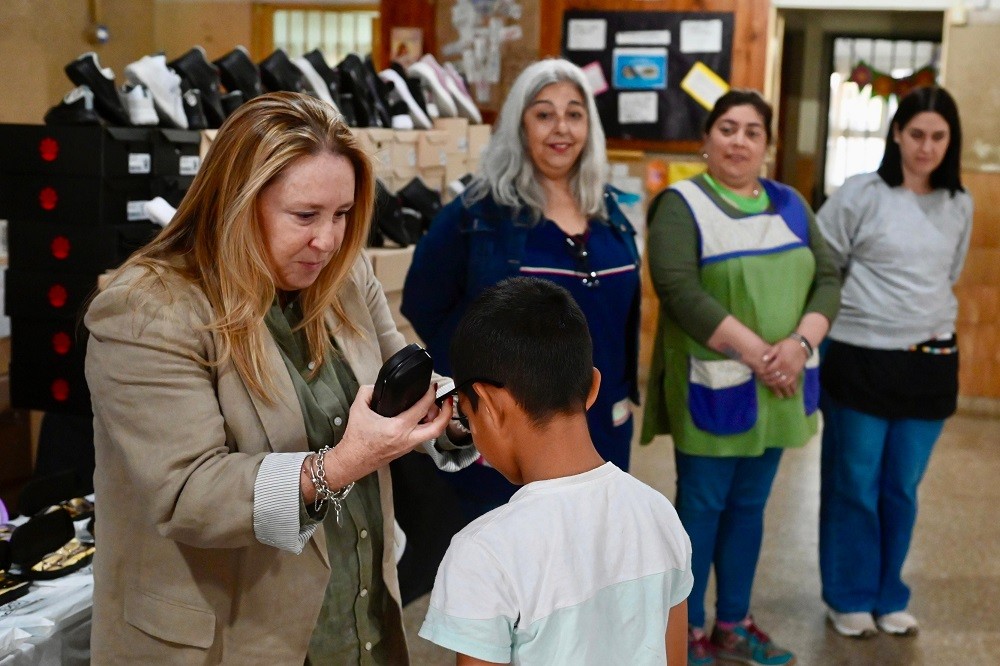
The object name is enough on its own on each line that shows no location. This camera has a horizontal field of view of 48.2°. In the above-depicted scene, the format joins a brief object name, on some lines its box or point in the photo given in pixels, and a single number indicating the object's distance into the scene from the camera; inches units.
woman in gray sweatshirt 124.8
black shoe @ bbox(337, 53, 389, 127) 171.5
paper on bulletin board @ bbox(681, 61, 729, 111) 244.2
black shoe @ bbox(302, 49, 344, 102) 167.6
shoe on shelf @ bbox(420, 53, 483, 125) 207.0
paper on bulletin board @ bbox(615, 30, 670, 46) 245.3
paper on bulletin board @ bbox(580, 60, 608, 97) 250.1
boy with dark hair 49.0
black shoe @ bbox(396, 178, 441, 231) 167.3
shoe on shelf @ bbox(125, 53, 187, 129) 135.0
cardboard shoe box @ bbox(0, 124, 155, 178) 130.3
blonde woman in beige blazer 52.9
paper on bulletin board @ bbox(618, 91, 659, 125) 248.5
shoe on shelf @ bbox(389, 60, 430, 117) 189.9
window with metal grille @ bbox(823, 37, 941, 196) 314.8
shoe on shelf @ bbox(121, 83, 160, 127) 132.4
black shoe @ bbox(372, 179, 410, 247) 154.4
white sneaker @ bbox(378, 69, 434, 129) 185.0
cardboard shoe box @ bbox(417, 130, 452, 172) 179.8
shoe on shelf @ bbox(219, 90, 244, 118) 149.8
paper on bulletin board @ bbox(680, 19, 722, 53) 243.0
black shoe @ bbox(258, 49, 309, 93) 160.4
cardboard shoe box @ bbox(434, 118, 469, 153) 195.5
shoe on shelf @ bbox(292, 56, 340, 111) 163.6
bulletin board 243.9
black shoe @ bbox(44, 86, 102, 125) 129.3
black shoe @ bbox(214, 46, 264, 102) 152.9
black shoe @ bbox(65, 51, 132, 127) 128.9
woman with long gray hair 99.3
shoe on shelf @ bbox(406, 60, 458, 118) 200.4
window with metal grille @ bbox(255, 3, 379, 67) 306.8
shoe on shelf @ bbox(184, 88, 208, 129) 141.6
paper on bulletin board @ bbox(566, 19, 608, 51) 247.8
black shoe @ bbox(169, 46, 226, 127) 144.7
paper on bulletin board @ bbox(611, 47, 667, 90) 246.1
